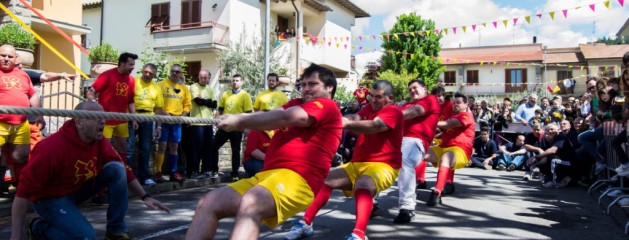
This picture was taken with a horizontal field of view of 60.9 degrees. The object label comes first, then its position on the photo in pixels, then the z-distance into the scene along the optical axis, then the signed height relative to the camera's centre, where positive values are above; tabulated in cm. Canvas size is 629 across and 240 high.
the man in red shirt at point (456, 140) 737 -8
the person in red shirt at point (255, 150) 679 -23
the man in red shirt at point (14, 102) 579 +30
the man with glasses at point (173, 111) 805 +31
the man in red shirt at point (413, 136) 591 -2
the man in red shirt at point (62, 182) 363 -37
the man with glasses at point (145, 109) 746 +30
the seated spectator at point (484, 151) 1330 -42
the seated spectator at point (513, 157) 1295 -53
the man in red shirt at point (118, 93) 680 +48
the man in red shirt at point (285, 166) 302 -22
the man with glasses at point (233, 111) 892 +35
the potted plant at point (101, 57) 1527 +211
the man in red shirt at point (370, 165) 476 -31
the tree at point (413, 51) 3919 +615
